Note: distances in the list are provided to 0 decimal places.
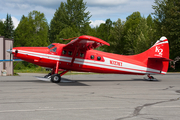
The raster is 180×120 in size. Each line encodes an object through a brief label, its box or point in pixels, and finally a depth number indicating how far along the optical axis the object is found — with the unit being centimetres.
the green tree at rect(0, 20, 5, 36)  8404
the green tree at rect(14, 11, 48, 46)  7325
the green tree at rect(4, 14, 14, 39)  8238
